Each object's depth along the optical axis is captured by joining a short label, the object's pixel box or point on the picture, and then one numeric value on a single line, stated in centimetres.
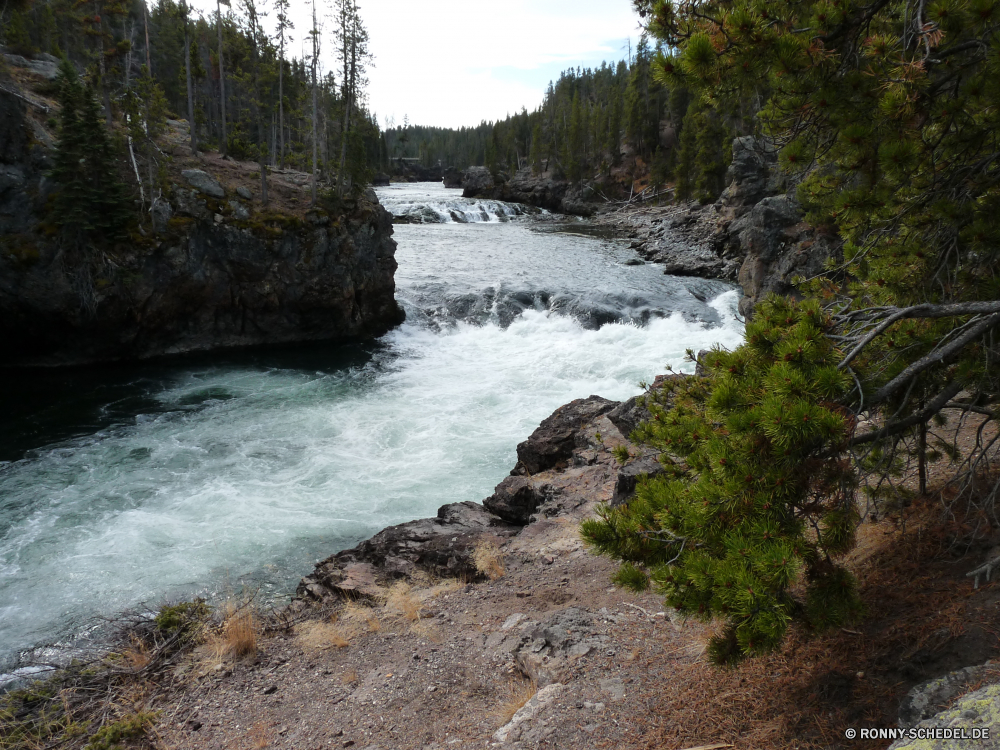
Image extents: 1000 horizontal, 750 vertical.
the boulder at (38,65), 2727
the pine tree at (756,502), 299
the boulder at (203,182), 2172
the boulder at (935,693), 327
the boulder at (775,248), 2134
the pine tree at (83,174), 1769
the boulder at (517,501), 1006
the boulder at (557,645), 570
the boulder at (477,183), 8611
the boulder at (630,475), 819
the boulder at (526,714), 496
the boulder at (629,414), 1022
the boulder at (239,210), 2167
